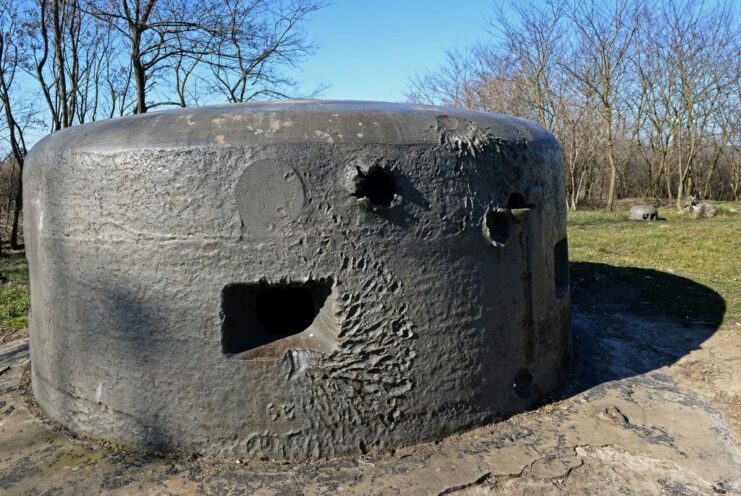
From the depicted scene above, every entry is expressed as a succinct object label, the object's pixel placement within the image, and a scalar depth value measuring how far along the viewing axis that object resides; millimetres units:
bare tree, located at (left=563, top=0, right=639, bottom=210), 17500
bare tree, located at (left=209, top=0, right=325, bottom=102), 12492
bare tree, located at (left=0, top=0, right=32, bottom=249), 13391
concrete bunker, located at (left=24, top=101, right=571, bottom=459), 2850
